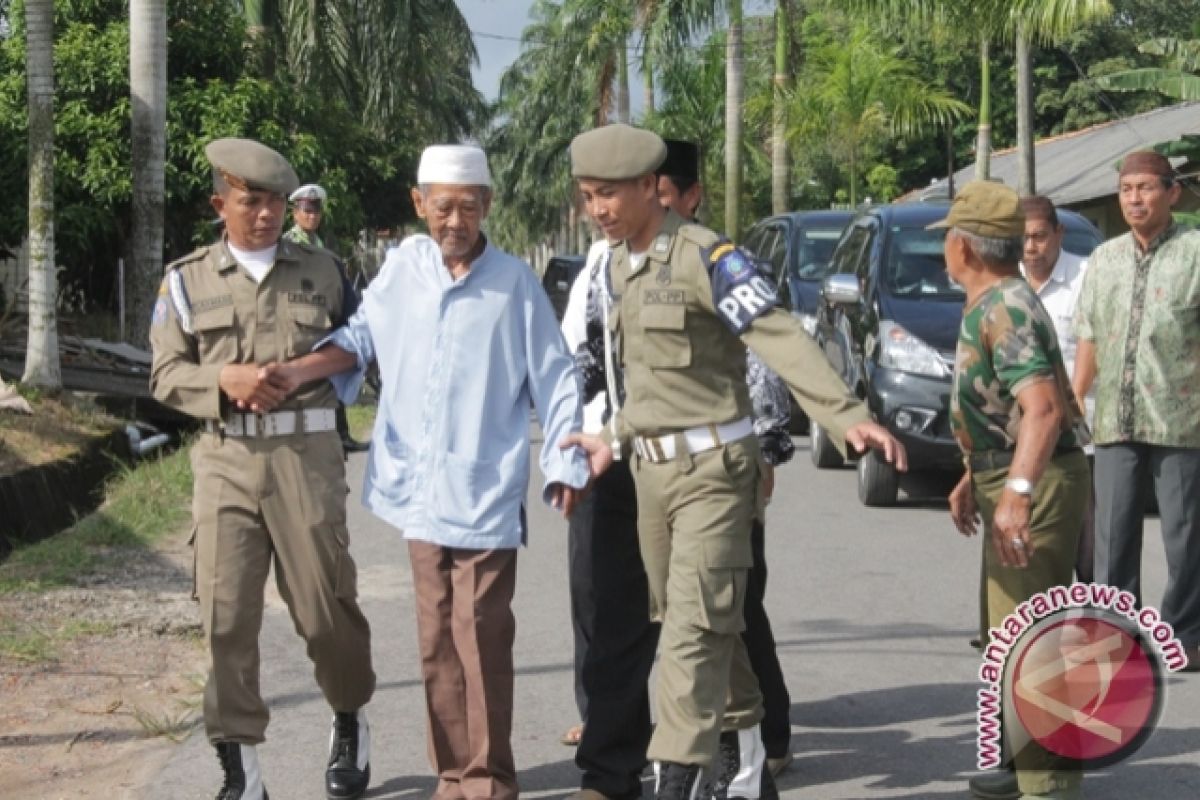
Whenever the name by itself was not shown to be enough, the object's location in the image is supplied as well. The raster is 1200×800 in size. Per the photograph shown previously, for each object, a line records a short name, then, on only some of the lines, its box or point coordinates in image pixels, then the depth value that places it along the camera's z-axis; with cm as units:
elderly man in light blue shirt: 548
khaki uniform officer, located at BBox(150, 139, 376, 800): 565
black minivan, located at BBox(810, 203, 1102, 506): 1178
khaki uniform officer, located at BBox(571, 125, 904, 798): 518
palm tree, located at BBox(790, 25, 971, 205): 3488
